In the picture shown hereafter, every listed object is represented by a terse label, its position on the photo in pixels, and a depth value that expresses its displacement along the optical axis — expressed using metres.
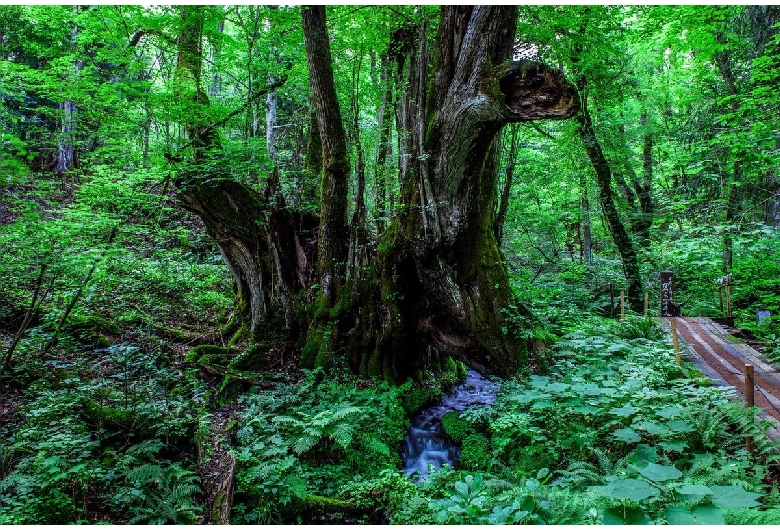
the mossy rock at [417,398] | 6.93
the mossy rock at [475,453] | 5.35
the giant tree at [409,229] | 5.95
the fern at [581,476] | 3.79
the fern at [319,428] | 4.88
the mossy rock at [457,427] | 6.17
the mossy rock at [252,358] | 7.05
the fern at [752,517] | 2.56
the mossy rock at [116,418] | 4.94
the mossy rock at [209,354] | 7.15
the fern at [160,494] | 3.83
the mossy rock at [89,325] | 7.16
